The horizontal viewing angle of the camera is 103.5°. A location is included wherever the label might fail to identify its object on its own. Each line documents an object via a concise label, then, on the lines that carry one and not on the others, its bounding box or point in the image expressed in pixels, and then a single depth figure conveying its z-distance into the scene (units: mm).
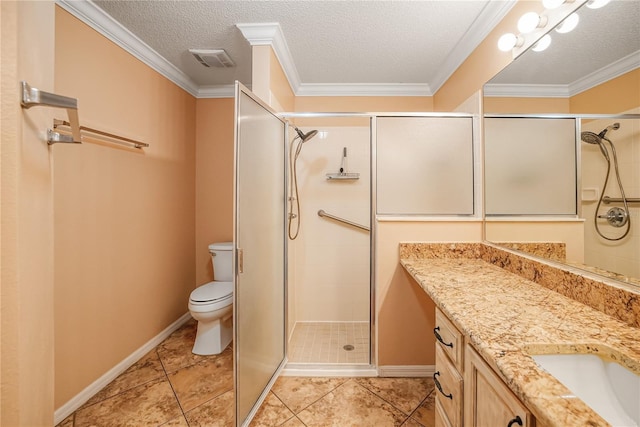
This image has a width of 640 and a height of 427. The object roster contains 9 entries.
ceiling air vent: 2030
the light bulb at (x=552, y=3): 1111
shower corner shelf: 2496
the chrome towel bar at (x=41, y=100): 610
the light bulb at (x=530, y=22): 1222
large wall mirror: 867
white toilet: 1942
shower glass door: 1278
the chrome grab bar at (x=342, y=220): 2580
